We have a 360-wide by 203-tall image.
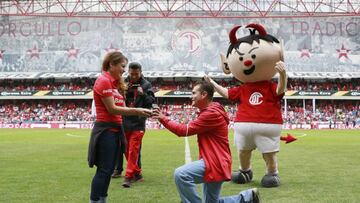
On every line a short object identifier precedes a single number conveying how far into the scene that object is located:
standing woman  5.41
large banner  50.28
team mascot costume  7.50
